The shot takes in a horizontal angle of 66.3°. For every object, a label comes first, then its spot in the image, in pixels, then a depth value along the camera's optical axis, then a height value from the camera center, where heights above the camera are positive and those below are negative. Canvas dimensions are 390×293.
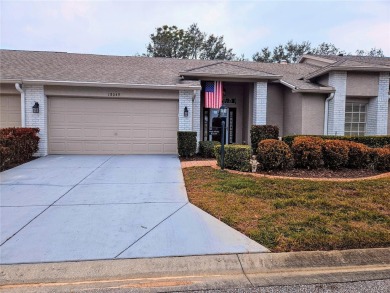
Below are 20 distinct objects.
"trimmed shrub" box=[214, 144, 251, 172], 8.51 -0.80
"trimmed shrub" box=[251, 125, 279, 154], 12.12 -0.11
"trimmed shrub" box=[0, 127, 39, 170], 9.09 -0.62
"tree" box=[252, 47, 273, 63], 39.03 +9.84
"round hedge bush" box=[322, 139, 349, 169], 8.28 -0.62
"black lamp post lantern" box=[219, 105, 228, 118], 9.11 +0.57
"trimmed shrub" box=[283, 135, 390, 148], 11.57 -0.31
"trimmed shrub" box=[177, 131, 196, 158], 11.40 -0.50
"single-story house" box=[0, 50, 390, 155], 11.82 +1.22
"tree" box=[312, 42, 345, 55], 41.47 +11.55
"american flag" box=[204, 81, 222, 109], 13.72 +1.69
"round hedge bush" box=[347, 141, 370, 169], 8.55 -0.69
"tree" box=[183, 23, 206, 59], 34.53 +10.34
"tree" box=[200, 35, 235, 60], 36.03 +9.72
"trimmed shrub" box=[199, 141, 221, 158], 11.91 -0.78
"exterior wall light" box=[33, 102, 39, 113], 11.41 +0.75
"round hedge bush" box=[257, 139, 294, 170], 8.13 -0.67
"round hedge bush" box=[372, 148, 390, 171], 8.43 -0.79
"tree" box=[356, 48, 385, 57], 40.25 +10.88
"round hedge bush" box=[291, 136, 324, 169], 8.28 -0.61
